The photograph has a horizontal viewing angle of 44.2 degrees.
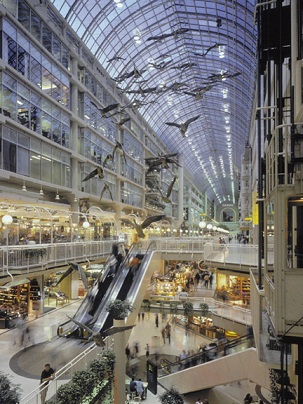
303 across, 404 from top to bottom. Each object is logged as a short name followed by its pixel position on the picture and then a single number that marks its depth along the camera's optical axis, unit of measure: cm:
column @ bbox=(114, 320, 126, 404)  1355
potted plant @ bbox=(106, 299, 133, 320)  1484
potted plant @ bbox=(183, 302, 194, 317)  2178
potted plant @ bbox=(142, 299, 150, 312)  2355
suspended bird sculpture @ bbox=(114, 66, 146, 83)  2422
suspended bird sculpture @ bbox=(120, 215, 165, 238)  2006
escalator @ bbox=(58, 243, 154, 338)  1686
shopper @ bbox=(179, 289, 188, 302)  2388
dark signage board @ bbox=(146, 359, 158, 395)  1564
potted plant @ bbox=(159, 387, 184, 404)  1326
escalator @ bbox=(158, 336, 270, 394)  1375
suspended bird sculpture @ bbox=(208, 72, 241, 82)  2515
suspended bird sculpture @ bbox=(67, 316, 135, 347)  1212
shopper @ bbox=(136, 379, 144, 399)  1494
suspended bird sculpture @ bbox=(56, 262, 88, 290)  1583
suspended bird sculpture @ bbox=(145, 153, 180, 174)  2064
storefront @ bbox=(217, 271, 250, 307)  2442
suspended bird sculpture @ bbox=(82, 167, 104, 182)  2159
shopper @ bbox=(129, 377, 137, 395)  1496
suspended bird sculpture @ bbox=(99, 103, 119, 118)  2271
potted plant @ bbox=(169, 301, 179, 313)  2275
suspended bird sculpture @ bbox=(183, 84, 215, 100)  2558
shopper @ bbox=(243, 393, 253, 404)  1398
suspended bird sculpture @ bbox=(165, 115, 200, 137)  2139
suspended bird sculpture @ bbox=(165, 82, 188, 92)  2591
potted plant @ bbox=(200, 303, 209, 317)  2104
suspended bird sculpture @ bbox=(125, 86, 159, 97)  2456
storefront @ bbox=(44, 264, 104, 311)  2403
